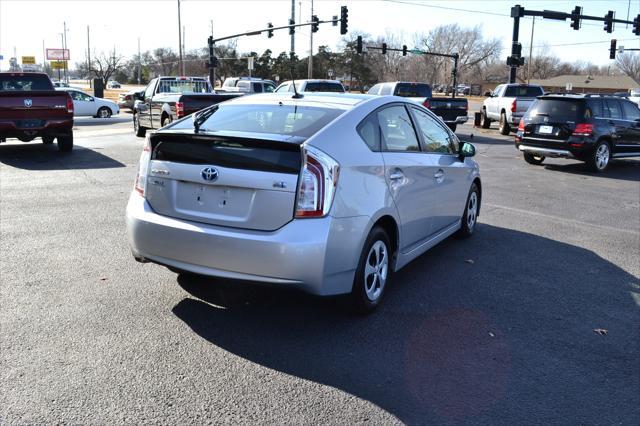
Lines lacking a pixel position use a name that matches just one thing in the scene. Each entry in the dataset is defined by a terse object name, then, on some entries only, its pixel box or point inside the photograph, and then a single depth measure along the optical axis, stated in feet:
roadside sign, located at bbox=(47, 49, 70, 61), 333.46
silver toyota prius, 13.02
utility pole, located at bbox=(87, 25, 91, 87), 298.47
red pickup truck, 43.78
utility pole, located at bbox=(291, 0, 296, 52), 148.38
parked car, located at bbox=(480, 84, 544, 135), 77.36
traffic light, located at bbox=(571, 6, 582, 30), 103.19
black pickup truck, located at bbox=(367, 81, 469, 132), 70.90
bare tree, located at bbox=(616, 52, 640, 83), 401.49
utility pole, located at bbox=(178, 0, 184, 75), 186.39
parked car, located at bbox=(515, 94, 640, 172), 44.60
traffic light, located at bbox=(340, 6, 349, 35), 114.11
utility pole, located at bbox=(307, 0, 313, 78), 168.76
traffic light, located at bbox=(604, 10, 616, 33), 106.01
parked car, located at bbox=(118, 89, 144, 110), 121.19
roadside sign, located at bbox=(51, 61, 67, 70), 327.06
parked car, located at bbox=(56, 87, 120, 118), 95.34
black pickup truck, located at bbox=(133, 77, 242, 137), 51.55
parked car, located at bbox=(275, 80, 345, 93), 71.61
